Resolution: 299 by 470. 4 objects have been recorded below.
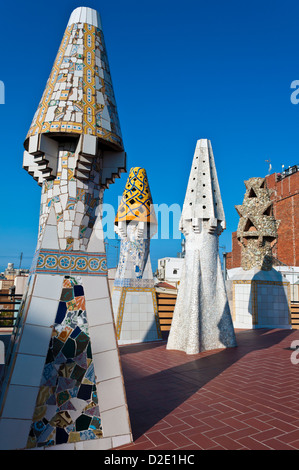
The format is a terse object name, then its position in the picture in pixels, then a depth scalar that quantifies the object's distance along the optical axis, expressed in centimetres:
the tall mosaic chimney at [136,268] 855
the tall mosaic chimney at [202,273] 732
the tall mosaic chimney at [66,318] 263
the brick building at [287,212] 2873
